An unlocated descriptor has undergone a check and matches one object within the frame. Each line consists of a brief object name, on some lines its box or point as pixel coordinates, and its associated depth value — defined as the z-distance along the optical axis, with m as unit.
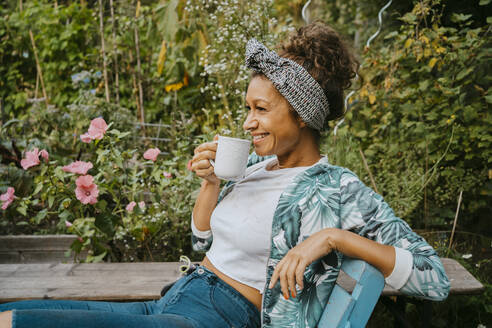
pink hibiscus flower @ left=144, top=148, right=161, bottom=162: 2.39
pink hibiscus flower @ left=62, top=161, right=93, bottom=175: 2.17
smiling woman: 1.08
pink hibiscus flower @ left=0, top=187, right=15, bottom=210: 2.29
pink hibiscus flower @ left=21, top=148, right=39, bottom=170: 2.23
